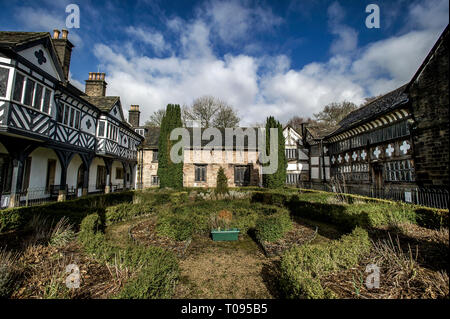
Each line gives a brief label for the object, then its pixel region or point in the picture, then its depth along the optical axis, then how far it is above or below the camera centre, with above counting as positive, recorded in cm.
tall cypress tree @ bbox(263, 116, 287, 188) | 1978 +147
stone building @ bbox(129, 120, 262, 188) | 2334 +132
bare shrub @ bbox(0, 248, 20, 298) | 337 -187
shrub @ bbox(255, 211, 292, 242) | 667 -174
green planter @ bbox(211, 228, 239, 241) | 701 -205
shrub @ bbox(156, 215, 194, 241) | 681 -178
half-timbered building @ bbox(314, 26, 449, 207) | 746 +152
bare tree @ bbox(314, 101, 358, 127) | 3425 +1188
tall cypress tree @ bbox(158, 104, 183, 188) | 1962 +225
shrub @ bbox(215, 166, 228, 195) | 1797 -28
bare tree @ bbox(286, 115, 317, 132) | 4294 +1275
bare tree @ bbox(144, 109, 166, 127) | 3512 +1054
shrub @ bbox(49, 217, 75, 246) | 584 -183
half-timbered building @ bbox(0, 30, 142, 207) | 870 +306
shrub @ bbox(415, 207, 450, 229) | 672 -140
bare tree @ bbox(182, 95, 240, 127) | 3325 +1054
